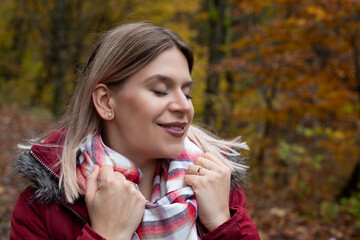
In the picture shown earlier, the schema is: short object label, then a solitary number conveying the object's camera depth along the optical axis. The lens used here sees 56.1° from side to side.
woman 1.60
